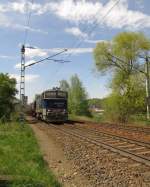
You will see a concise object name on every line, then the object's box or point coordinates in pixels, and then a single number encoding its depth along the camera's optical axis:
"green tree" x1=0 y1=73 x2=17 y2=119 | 20.01
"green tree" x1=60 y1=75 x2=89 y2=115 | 41.88
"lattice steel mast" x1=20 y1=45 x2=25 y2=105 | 13.18
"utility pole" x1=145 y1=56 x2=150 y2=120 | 17.26
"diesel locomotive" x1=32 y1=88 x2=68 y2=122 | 18.20
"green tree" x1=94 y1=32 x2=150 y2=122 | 23.57
